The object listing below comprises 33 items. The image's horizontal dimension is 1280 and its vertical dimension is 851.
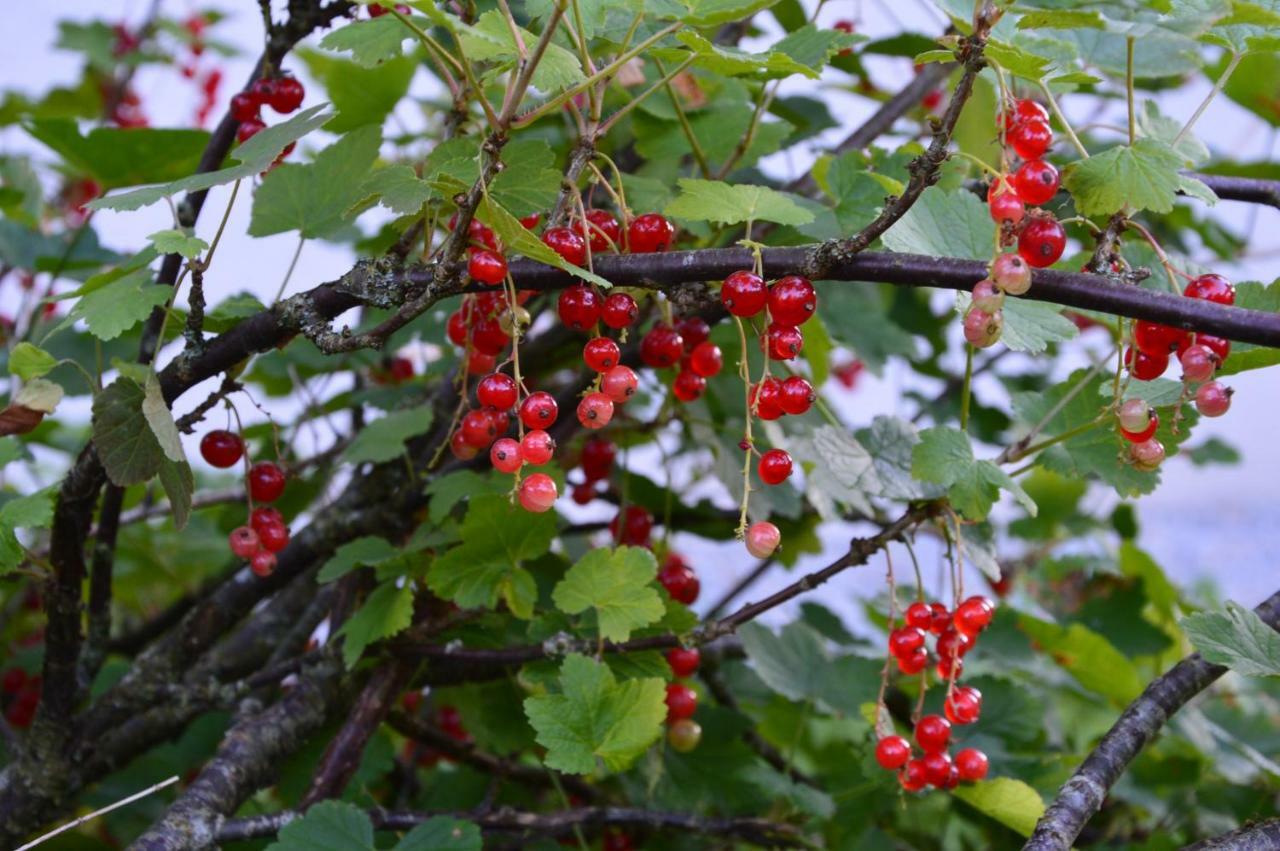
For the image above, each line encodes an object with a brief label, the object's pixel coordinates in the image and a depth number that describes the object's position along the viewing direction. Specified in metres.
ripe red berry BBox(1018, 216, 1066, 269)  0.91
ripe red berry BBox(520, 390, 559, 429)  0.94
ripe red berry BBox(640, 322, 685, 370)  1.00
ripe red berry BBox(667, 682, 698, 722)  1.09
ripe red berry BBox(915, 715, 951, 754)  1.01
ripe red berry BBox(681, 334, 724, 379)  1.01
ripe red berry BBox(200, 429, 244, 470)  1.01
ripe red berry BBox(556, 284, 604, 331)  0.94
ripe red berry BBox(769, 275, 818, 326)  0.92
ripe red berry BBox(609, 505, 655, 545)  1.12
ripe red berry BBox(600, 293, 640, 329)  0.94
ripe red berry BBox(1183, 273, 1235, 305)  0.92
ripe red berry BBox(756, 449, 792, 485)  0.96
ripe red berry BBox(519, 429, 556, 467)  0.94
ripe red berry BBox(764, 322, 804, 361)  0.94
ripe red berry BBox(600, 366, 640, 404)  0.94
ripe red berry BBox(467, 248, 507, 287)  0.92
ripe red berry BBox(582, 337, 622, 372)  0.94
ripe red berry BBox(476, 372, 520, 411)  0.94
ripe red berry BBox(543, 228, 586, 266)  0.93
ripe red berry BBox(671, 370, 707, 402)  1.01
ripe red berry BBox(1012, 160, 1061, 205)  0.91
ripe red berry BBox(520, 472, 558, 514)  0.96
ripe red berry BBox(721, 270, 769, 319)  0.92
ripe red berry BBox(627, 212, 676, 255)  0.96
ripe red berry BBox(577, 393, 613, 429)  0.93
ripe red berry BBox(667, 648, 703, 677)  1.09
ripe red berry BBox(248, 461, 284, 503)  1.04
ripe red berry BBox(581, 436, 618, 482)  1.16
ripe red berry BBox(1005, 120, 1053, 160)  0.92
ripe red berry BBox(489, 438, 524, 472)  0.95
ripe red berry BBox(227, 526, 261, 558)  1.02
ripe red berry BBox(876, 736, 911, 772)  1.01
